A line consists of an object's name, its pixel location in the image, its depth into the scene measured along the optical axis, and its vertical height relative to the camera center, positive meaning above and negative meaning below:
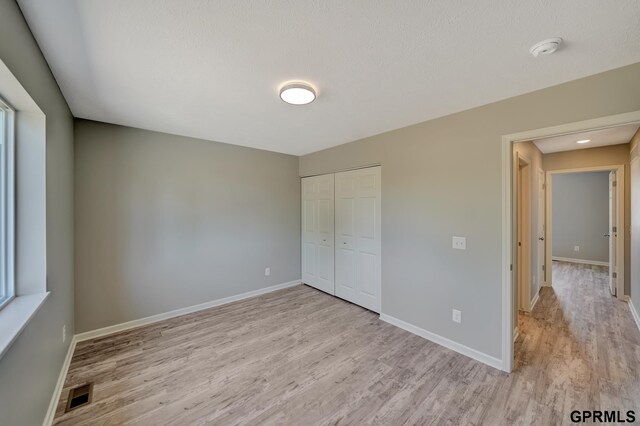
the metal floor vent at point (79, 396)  1.79 -1.39
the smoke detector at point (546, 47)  1.40 +0.96
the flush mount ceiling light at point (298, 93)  1.90 +0.95
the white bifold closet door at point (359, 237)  3.35 -0.36
